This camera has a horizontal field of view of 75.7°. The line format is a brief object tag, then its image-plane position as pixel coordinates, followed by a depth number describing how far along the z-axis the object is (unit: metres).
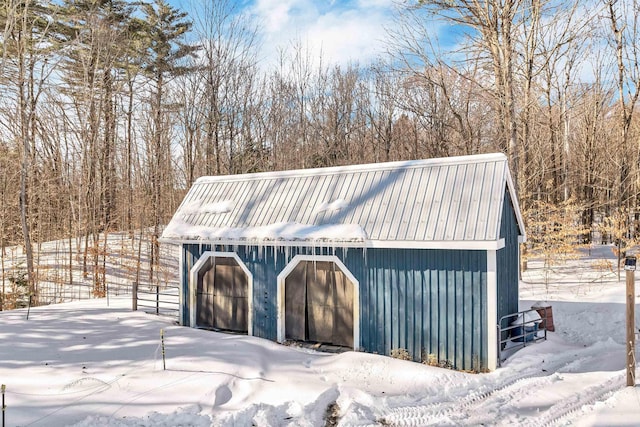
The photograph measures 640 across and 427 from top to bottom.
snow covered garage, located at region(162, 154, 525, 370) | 7.72
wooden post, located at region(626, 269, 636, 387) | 6.37
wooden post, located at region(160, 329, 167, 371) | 7.32
